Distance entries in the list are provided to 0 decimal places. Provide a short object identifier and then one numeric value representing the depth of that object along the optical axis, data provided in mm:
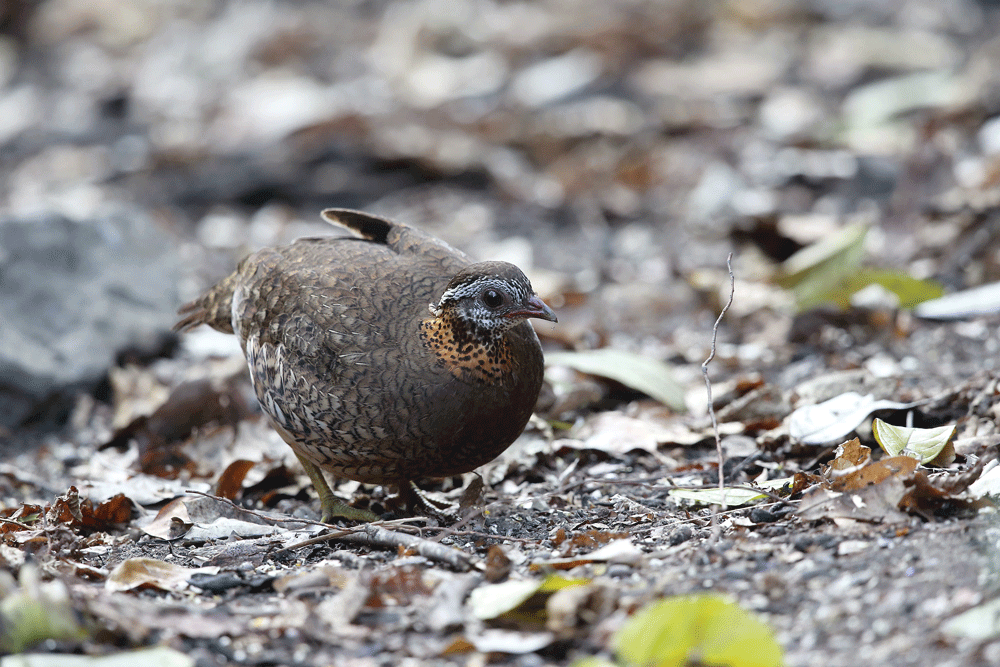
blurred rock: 11000
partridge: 7160
